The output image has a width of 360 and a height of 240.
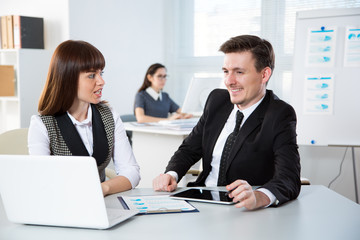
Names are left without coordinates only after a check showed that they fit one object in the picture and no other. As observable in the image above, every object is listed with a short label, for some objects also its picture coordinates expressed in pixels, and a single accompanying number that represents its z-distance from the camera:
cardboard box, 4.67
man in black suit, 1.72
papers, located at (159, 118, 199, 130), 3.58
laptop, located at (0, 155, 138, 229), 1.17
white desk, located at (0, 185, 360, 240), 1.20
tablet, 1.51
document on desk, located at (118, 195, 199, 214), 1.41
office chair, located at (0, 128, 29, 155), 2.15
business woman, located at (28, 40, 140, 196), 1.85
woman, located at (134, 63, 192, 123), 4.90
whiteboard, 3.05
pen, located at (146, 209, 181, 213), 1.39
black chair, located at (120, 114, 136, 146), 4.71
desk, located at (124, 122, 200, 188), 3.61
